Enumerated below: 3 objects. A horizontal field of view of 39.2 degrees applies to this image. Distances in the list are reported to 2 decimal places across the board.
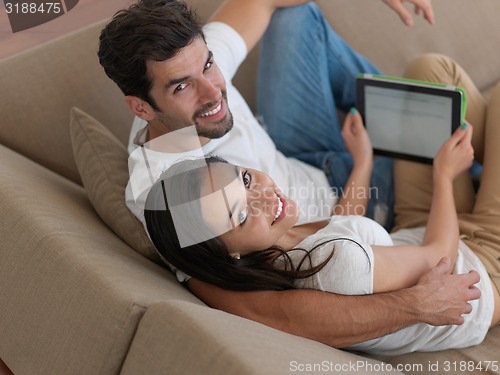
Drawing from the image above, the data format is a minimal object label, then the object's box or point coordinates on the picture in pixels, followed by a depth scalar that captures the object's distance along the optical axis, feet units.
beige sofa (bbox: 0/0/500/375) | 3.14
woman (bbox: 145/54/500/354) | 3.66
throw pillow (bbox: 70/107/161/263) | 4.23
